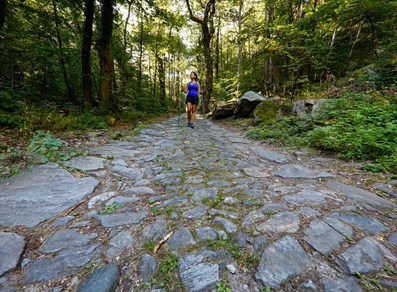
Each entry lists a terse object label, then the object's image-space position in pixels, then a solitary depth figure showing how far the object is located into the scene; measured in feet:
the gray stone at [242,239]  4.41
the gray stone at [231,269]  3.69
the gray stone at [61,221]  5.32
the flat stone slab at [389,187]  7.08
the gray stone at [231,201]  6.26
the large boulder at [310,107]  17.47
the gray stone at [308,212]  5.46
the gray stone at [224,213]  5.50
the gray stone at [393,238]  4.42
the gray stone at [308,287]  3.28
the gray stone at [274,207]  5.77
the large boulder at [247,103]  27.32
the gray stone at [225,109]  33.09
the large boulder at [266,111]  22.64
